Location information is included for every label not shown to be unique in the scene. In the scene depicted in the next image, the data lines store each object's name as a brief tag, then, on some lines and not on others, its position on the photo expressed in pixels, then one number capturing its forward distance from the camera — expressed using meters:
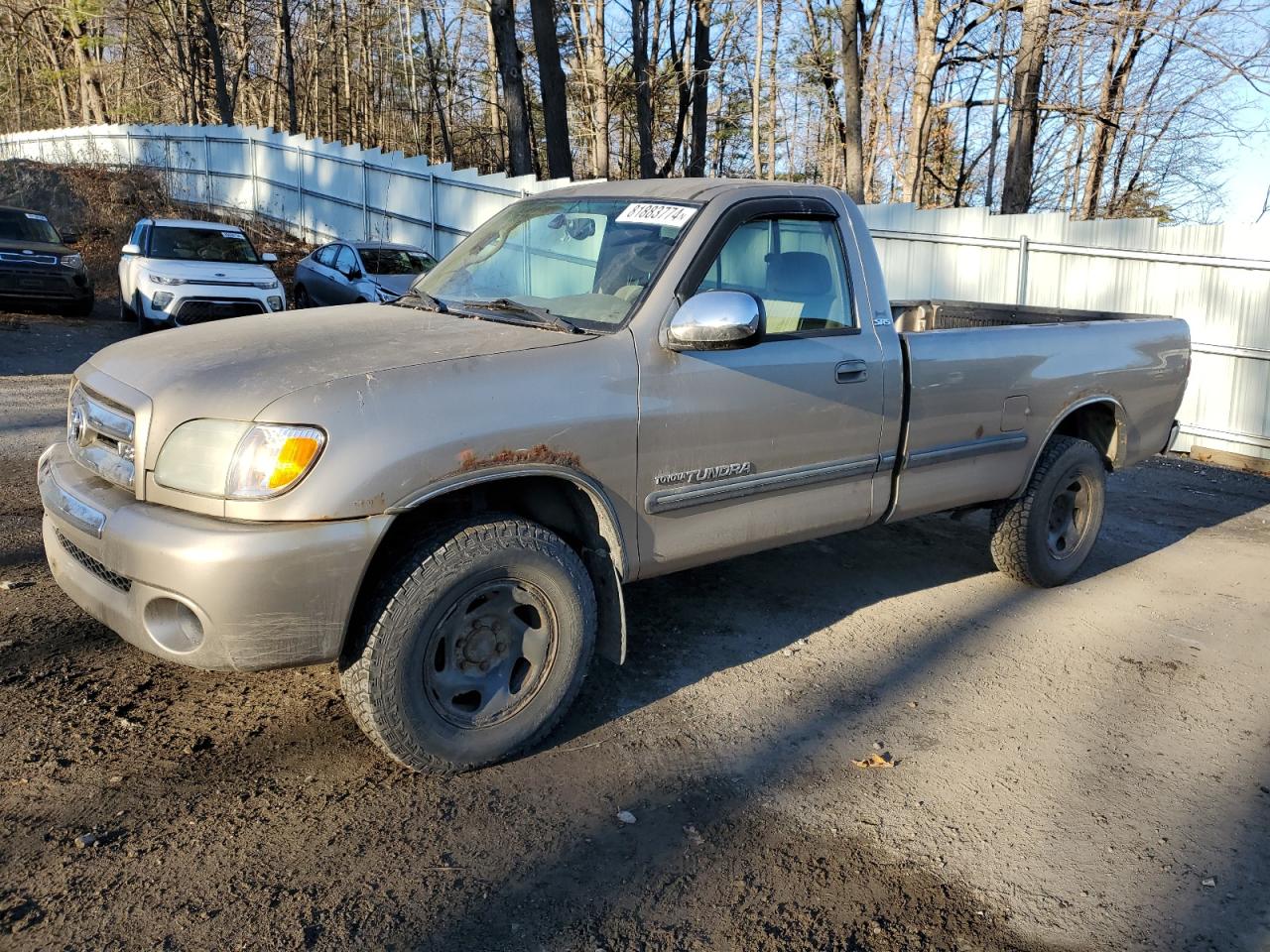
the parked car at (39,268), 14.98
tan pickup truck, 3.14
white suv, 13.30
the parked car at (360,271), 14.52
